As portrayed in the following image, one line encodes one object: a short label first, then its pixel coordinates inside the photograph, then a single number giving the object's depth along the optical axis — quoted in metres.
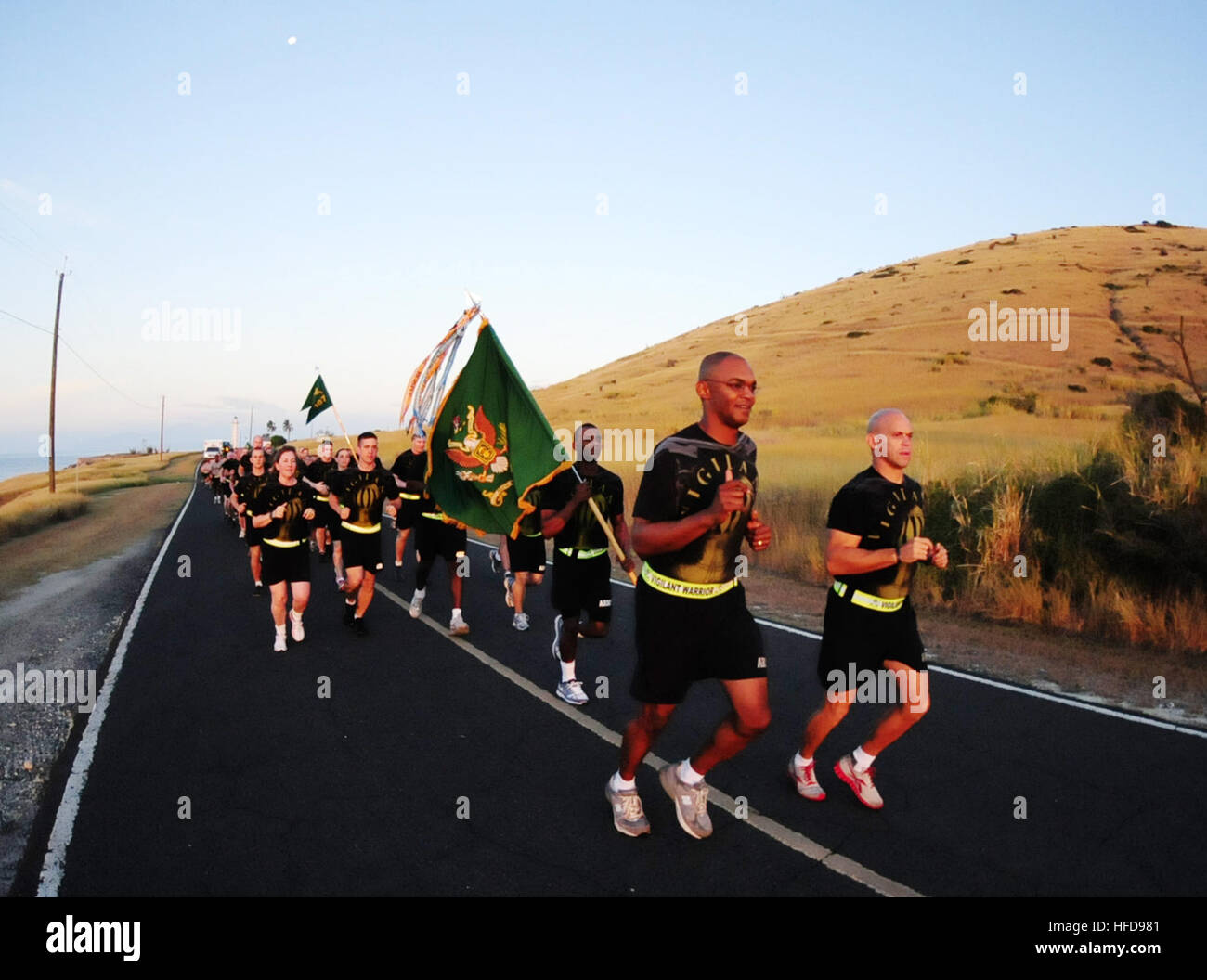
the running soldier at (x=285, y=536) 8.25
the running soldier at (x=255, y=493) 8.43
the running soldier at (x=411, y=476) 10.77
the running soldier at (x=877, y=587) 4.23
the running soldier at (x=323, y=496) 11.89
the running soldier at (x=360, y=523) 8.72
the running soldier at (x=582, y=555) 6.31
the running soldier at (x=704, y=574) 3.72
